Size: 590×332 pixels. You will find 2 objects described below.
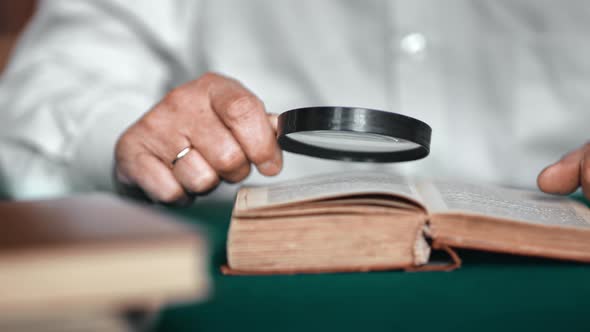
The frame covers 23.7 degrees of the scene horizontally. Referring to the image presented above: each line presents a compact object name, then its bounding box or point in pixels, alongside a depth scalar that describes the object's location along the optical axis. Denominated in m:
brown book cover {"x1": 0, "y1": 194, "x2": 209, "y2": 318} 0.54
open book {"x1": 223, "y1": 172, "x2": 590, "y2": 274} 0.77
